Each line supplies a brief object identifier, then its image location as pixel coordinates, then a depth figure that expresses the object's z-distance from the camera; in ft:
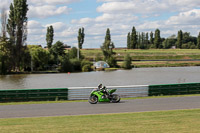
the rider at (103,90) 74.28
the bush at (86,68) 342.48
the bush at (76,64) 337.84
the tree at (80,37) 476.95
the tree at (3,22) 311.47
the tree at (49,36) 412.16
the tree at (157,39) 544.21
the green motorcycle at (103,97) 73.77
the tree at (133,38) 505.09
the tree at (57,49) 384.68
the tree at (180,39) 555.69
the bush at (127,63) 366.43
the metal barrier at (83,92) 84.12
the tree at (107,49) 415.85
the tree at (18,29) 308.60
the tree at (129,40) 549.95
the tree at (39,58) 331.41
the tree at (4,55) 291.99
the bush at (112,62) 388.14
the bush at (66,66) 328.70
